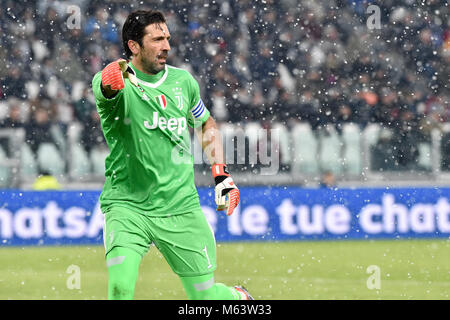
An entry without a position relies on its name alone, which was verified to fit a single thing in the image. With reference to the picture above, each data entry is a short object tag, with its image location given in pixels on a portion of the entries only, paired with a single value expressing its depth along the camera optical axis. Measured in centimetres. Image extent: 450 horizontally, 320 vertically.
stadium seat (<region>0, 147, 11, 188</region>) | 1339
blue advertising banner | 1255
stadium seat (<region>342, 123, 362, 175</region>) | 1395
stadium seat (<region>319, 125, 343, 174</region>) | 1398
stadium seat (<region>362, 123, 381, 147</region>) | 1395
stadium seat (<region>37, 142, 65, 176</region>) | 1348
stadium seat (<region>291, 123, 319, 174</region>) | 1388
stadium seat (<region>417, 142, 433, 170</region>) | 1415
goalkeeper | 560
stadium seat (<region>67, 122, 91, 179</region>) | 1355
